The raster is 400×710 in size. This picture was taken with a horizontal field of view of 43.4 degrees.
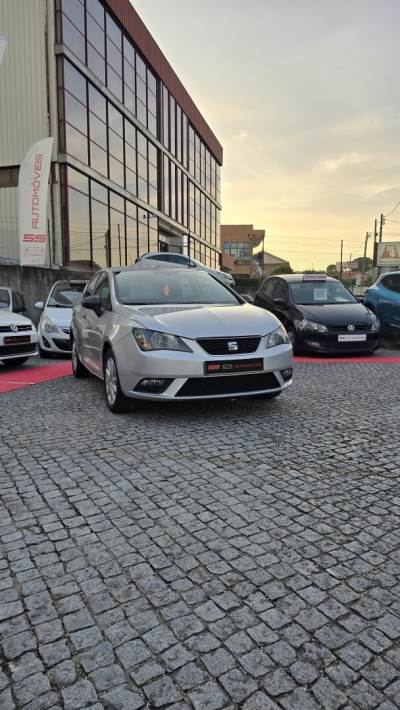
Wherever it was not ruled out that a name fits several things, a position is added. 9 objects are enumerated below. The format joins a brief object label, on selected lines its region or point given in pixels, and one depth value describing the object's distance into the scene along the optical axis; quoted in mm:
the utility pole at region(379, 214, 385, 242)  57938
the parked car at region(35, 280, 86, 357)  9477
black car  8953
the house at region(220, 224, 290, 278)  81250
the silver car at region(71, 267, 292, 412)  4512
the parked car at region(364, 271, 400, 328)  10477
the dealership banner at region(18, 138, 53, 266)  16344
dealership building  18969
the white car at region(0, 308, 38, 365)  8156
